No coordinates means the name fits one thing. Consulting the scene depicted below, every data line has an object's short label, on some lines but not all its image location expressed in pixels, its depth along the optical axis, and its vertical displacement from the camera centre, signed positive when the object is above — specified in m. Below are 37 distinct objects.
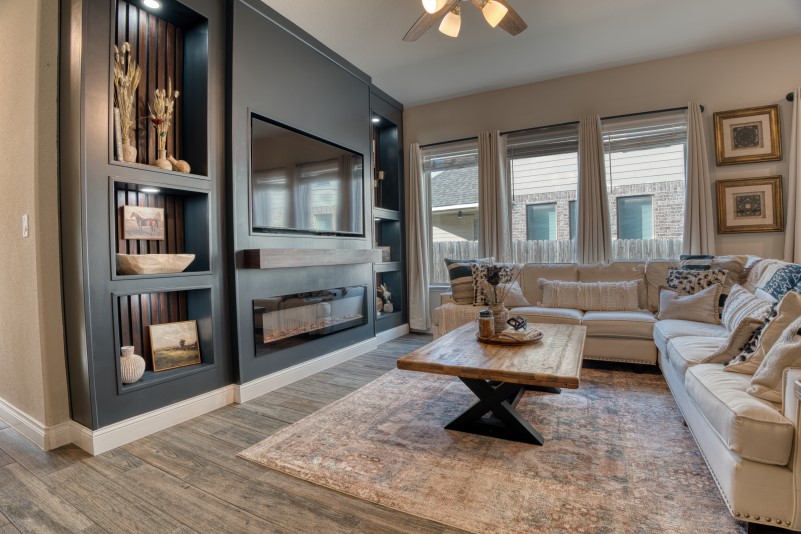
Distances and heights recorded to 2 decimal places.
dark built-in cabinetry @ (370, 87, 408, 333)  5.06 +0.73
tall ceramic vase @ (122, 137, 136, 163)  2.31 +0.63
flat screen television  3.03 +0.64
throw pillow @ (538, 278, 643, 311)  3.70 -0.40
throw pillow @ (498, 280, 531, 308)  4.01 -0.43
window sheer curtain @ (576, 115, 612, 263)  4.16 +0.55
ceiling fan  2.36 +1.47
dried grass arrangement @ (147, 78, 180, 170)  2.50 +0.91
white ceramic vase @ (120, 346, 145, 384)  2.27 -0.59
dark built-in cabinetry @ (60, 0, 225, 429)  2.12 +0.38
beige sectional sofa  1.37 -0.67
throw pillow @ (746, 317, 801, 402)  1.49 -0.43
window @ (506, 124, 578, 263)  4.42 +0.72
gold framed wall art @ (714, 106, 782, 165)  3.66 +1.06
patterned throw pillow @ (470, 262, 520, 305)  4.07 -0.21
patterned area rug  1.55 -0.99
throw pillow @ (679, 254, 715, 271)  3.42 -0.08
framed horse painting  2.41 +0.24
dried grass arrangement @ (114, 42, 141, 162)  2.33 +0.99
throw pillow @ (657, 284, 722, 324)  3.10 -0.43
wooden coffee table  1.86 -0.54
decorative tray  2.39 -0.51
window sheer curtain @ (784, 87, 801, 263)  3.50 +0.48
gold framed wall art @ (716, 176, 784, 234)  3.67 +0.42
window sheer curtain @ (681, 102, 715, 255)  3.80 +0.52
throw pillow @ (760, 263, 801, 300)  2.28 -0.18
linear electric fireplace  3.07 -0.50
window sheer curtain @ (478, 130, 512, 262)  4.64 +0.65
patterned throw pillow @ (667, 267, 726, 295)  3.29 -0.23
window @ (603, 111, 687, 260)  4.00 +0.71
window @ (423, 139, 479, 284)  4.95 +0.69
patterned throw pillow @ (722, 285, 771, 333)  1.99 -0.31
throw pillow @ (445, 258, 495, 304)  4.12 -0.26
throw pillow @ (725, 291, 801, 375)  1.68 -0.36
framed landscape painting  2.53 -0.55
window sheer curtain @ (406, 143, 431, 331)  5.05 +0.17
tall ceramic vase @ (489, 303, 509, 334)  2.59 -0.39
